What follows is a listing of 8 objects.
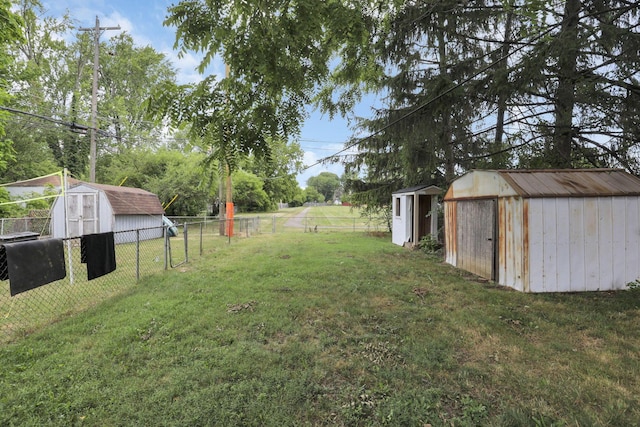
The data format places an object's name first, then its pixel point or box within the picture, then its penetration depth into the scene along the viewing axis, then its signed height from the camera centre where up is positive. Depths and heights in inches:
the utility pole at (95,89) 498.3 +215.4
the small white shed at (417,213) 434.3 -12.3
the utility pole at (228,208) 563.0 +1.6
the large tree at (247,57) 103.0 +54.7
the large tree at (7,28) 223.1 +146.0
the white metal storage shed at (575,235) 207.8 -23.3
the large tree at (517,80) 169.8 +80.5
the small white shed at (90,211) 493.4 +0.2
